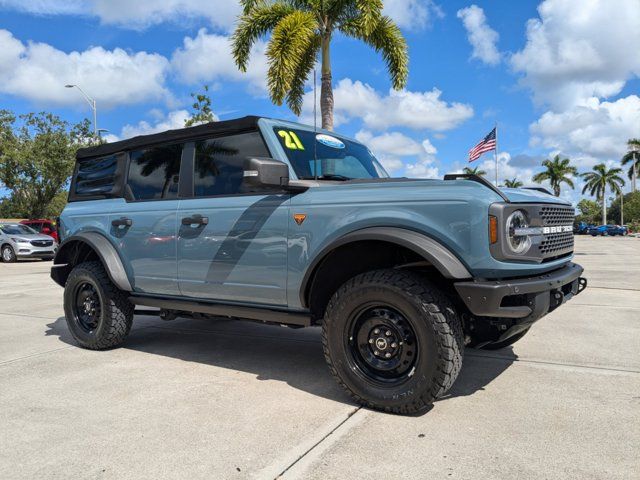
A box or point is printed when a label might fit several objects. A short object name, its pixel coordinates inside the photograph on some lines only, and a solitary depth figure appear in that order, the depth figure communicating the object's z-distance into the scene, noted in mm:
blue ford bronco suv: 3066
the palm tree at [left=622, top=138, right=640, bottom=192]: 62500
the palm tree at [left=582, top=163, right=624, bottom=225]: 68062
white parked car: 19094
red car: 22597
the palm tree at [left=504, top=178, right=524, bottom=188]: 67800
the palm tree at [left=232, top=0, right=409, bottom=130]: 13484
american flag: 13314
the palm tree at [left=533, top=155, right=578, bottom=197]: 56688
